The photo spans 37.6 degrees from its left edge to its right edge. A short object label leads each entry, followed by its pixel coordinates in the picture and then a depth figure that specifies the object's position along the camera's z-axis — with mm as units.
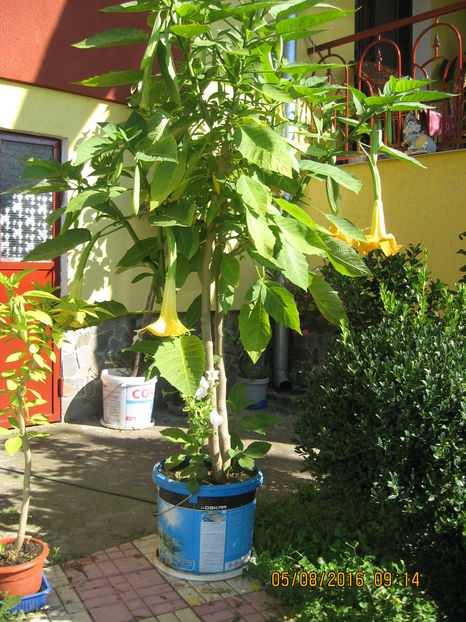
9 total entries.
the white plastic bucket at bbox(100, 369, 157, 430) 6266
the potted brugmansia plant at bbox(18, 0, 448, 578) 2773
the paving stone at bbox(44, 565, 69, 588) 3467
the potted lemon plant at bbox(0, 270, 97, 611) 2893
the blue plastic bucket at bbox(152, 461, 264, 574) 3439
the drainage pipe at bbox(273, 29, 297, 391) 7578
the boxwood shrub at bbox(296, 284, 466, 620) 3201
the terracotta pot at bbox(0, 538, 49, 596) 3002
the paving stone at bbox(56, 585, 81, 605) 3312
